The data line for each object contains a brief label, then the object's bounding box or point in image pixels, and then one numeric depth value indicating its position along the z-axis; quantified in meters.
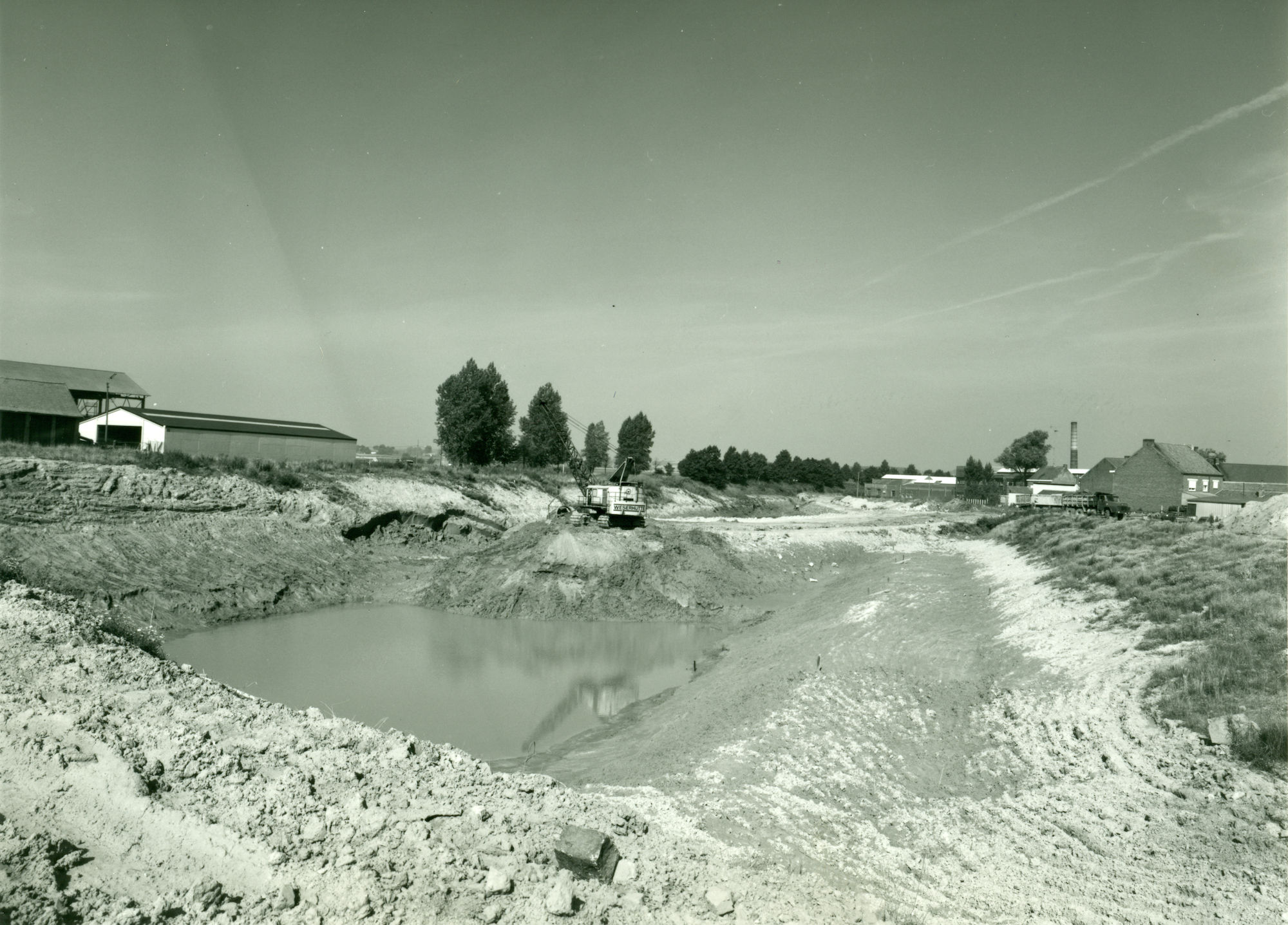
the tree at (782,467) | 107.62
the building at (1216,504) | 40.12
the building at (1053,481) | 80.81
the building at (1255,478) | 49.00
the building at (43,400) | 36.66
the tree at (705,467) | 92.25
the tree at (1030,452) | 112.31
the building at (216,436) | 40.72
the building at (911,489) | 96.44
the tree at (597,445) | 71.71
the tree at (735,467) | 96.62
